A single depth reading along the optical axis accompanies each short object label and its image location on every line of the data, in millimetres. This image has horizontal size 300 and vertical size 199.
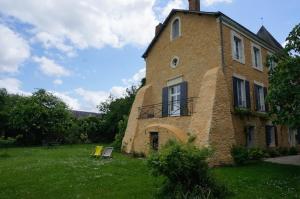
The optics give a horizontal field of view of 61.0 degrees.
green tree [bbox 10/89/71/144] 26406
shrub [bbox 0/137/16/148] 27489
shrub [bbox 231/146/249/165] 12352
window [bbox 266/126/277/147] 17120
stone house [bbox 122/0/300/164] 13156
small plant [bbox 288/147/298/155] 17847
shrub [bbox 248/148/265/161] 12744
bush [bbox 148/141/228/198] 6465
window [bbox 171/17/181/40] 18516
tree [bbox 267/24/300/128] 10211
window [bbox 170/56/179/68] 17892
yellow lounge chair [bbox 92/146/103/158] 15680
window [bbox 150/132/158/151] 15266
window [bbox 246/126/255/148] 15367
